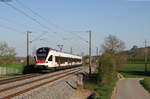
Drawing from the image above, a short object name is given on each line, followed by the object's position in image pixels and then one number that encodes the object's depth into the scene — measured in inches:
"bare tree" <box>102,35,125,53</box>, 2842.8
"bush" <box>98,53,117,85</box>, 1117.7
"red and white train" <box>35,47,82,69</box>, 1380.4
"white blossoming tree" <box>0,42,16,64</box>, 1810.0
